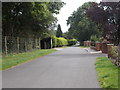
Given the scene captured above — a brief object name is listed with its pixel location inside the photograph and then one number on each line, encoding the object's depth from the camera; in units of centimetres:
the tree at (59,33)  10458
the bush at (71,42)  8384
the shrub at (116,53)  1076
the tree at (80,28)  5928
